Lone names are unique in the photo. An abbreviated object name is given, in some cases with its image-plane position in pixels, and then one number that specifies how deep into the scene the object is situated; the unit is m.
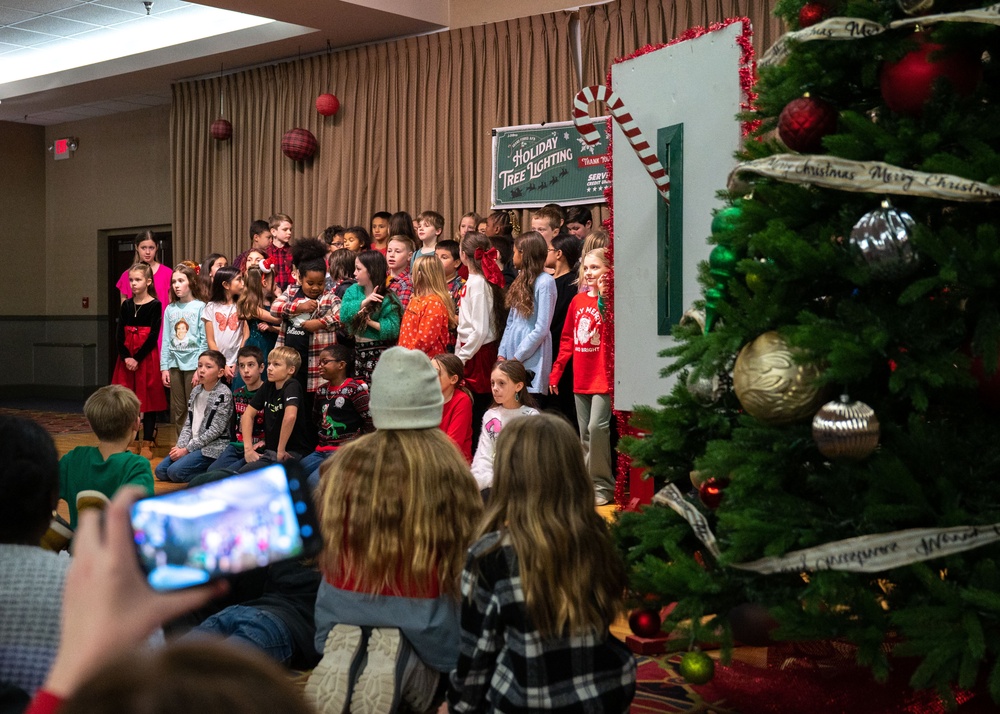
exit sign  13.38
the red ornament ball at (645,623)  2.53
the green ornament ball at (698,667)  2.48
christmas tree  2.07
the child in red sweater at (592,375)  5.52
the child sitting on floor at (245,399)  6.19
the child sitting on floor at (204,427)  6.52
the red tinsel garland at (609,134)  3.60
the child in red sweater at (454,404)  5.19
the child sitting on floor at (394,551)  2.71
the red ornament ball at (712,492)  2.50
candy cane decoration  3.84
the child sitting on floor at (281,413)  5.83
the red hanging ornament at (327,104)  9.62
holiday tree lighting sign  7.57
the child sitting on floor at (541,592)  2.16
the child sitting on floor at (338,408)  5.71
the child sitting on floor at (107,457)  3.26
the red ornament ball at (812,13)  2.43
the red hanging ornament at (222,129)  10.63
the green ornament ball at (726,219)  2.52
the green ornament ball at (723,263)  2.49
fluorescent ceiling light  9.84
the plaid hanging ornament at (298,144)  9.85
